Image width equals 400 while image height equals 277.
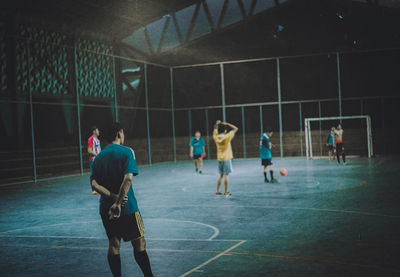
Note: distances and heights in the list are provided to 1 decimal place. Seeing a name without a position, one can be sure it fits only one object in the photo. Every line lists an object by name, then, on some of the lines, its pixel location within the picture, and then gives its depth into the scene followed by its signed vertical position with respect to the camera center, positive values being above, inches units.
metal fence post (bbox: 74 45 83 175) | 787.4 +119.8
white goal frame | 975.0 +12.0
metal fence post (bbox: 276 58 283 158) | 1051.3 +82.2
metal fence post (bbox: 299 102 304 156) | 1067.0 +19.4
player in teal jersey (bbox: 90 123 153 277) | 170.7 -21.8
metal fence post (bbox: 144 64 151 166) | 1001.7 +67.0
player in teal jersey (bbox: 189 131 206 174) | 769.6 -7.6
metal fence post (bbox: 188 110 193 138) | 1130.2 +56.2
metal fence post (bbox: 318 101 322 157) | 1047.0 +16.9
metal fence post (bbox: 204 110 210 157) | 1122.0 +17.9
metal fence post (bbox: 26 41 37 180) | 697.8 +0.5
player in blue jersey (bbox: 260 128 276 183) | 547.2 -14.9
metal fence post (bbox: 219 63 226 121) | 1072.8 +122.4
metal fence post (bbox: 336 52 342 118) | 1028.6 +124.2
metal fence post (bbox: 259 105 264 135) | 1087.7 +36.9
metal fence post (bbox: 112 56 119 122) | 895.5 +74.5
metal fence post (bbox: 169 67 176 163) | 1114.1 +118.0
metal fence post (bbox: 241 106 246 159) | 1098.9 +18.1
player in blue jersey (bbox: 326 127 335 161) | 903.1 -10.3
